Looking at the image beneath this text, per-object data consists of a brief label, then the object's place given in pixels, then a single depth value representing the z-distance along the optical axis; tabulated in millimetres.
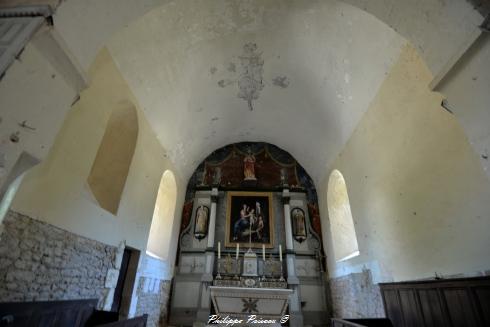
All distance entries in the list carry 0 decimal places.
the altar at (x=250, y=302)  5016
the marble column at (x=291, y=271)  6094
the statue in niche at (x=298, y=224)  7242
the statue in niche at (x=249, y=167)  7992
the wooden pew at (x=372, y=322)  3273
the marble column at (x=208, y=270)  6059
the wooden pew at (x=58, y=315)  2113
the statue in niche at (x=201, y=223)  7068
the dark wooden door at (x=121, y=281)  4096
